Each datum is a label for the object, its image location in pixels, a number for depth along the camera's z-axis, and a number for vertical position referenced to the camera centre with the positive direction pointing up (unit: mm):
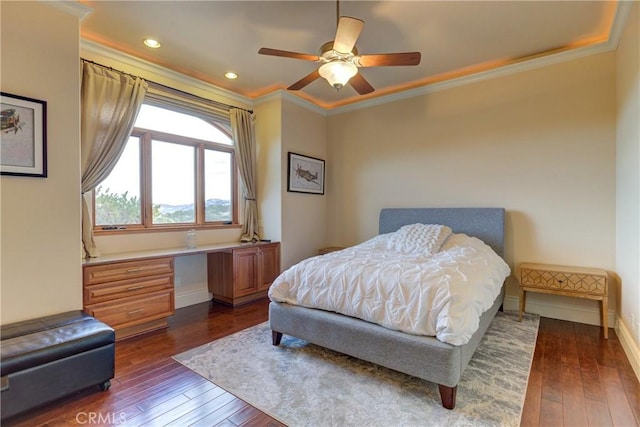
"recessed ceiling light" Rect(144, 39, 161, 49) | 3148 +1766
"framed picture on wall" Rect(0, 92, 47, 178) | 2240 +571
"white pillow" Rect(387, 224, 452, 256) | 3326 -332
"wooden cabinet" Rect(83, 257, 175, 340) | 2748 -813
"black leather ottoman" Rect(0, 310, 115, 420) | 1743 -932
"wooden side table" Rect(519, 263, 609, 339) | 2951 -735
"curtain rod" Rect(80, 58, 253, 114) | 3138 +1516
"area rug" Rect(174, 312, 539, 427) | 1853 -1257
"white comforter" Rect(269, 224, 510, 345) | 2002 -584
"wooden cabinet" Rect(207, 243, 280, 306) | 3951 -846
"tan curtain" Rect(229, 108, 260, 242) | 4434 +726
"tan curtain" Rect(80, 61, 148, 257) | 3010 +926
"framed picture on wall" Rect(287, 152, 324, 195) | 4711 +593
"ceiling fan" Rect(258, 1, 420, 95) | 2346 +1239
